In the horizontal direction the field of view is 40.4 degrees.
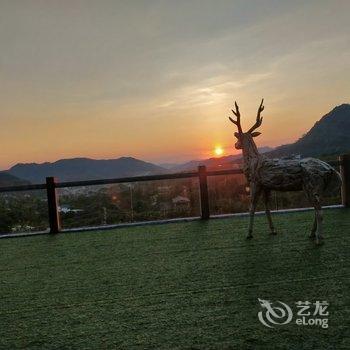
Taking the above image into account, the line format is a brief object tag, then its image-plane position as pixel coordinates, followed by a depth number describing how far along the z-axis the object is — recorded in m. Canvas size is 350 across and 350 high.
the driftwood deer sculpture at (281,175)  6.12
